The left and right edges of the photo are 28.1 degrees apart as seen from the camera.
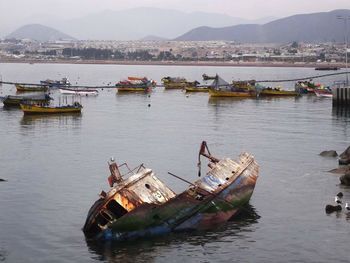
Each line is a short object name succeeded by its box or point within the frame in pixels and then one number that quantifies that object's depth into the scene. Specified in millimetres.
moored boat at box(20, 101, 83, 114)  89000
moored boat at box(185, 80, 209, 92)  141450
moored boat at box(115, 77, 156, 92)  141625
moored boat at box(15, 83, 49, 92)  131000
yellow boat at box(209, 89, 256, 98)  122250
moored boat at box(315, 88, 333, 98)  128400
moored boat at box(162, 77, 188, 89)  153088
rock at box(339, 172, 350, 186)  45094
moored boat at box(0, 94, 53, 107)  95875
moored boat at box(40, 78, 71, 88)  131950
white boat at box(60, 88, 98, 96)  129000
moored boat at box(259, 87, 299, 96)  127500
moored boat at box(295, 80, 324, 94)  133750
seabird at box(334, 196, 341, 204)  40047
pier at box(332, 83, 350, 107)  102500
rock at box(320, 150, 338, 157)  57131
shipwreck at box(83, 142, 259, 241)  33219
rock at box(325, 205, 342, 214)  39112
